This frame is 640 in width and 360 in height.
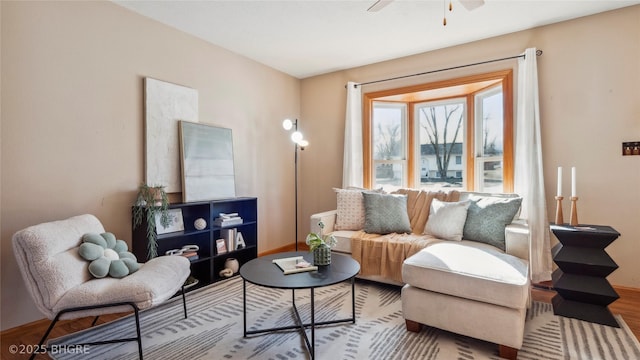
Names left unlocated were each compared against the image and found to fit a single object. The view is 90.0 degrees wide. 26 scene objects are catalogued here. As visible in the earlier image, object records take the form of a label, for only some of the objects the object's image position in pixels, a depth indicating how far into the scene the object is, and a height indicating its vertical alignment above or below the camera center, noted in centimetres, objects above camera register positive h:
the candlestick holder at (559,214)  262 -32
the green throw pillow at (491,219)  279 -39
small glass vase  222 -54
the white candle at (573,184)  249 -7
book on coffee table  211 -60
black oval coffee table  189 -62
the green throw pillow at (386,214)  323 -38
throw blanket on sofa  287 -65
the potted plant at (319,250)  222 -51
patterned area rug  194 -106
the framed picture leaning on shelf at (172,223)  283 -40
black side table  231 -73
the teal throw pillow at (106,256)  202 -51
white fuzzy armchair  178 -61
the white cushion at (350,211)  346 -37
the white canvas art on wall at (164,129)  291 +48
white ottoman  186 -74
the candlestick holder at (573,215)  254 -32
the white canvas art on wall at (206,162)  314 +18
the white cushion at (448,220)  295 -42
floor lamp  388 +51
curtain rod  312 +121
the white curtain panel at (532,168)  293 +7
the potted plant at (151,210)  264 -25
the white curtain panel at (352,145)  415 +42
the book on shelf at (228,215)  337 -39
